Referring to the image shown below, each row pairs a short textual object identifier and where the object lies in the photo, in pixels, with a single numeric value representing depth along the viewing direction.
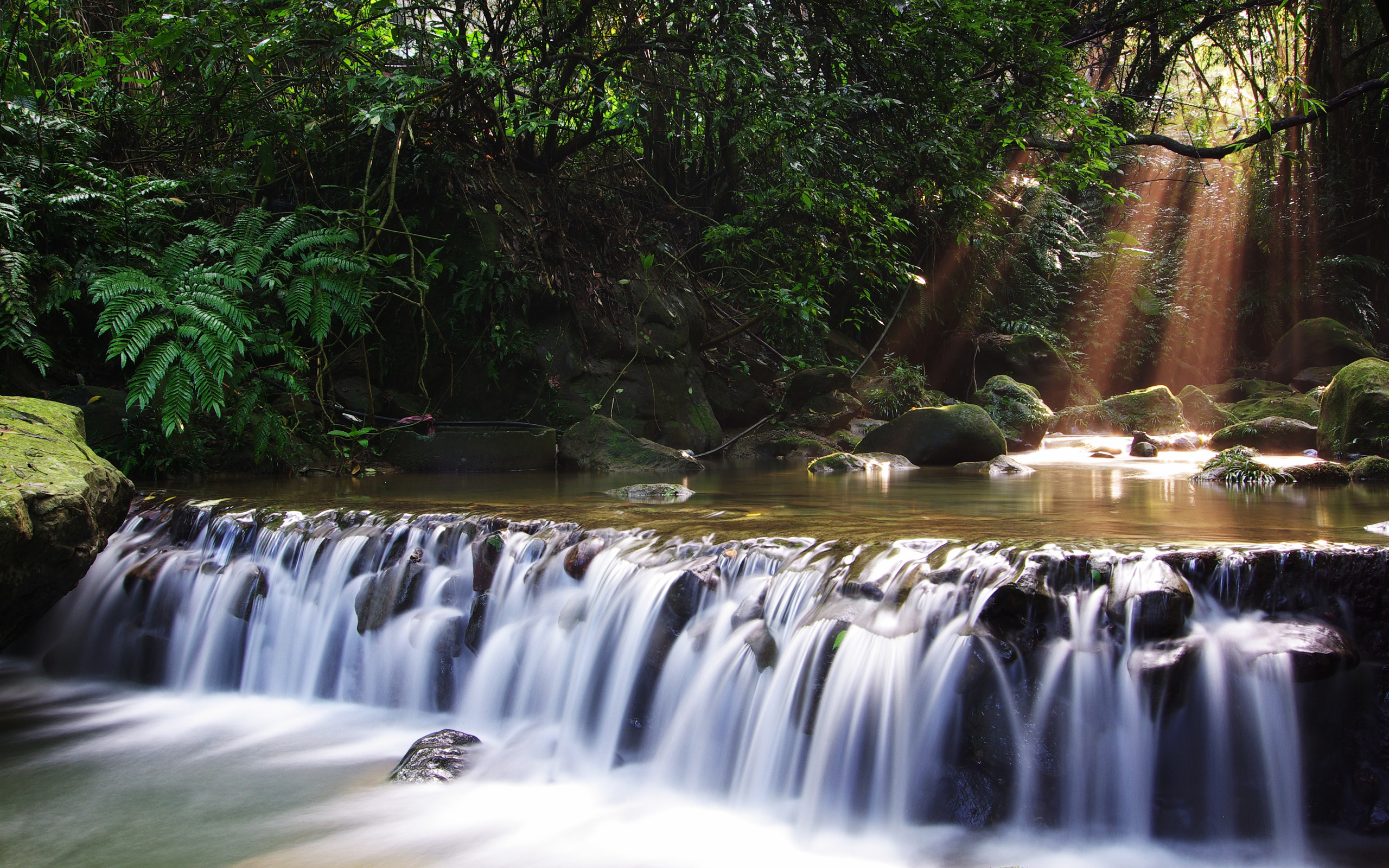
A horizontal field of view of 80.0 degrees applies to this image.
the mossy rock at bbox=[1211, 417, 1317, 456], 9.98
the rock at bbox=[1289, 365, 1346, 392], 16.12
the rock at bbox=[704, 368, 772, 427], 10.88
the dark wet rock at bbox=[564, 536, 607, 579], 3.95
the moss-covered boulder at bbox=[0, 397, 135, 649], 3.30
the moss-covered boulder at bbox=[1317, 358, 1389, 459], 7.90
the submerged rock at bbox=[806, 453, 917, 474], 8.15
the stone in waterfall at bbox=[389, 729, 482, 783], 3.22
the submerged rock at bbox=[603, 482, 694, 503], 5.62
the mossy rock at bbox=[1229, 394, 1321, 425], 11.73
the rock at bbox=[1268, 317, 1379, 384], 16.59
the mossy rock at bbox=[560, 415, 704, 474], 7.99
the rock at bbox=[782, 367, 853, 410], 11.11
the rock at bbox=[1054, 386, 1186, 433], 13.43
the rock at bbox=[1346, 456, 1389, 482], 6.46
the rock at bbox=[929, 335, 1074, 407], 15.00
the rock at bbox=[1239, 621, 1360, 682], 2.58
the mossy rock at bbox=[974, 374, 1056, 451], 12.19
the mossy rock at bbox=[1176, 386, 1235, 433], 13.27
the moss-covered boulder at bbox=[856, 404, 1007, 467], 8.87
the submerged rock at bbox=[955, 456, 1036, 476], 7.96
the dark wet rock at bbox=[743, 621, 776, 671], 3.25
